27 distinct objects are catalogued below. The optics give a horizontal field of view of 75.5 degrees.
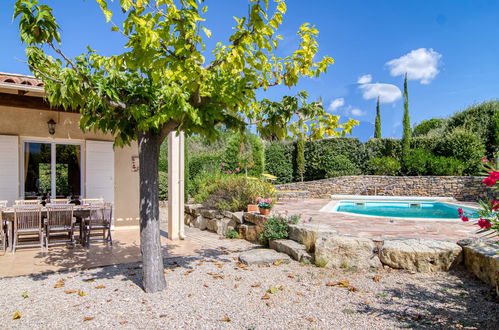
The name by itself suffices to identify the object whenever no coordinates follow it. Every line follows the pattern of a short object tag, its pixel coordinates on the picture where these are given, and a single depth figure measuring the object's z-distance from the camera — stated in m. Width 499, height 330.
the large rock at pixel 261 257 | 5.16
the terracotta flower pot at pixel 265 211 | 6.89
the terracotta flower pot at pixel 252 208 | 7.66
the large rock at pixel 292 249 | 5.19
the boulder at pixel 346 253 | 4.83
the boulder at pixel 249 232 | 7.09
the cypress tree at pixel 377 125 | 21.98
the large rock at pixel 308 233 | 5.35
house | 7.25
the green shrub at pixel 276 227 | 6.11
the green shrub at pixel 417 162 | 16.71
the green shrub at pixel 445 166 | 15.66
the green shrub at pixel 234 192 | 8.22
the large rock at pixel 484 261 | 3.75
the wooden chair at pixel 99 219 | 6.45
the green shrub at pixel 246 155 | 16.09
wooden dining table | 5.79
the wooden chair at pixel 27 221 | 5.77
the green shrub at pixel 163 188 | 13.71
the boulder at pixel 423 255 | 4.50
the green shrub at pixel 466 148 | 15.55
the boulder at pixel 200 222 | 8.82
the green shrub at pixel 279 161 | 18.89
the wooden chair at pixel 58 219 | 6.03
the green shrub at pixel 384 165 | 17.25
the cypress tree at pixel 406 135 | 17.48
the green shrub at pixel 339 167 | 18.23
